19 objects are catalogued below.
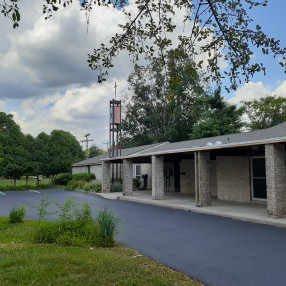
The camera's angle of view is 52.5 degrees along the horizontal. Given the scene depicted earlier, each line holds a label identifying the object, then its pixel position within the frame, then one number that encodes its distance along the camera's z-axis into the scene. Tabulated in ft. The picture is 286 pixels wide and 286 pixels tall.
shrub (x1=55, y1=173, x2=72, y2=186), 114.69
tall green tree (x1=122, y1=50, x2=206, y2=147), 129.49
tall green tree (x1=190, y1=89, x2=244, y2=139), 104.88
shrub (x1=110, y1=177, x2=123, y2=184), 90.80
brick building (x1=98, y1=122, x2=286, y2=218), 35.14
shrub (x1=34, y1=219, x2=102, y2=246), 23.27
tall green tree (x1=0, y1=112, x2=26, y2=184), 92.99
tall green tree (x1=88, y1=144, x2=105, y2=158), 247.68
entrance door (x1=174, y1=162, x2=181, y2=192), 78.64
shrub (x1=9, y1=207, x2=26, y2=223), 33.19
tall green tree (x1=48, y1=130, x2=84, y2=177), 101.71
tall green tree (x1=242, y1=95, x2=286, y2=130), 131.03
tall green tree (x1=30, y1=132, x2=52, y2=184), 97.86
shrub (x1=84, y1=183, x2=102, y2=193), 80.89
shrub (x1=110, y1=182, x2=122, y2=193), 80.72
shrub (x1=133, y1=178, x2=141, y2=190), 89.86
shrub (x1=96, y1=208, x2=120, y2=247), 23.53
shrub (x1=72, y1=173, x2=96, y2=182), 102.99
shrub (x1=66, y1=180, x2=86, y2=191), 92.07
